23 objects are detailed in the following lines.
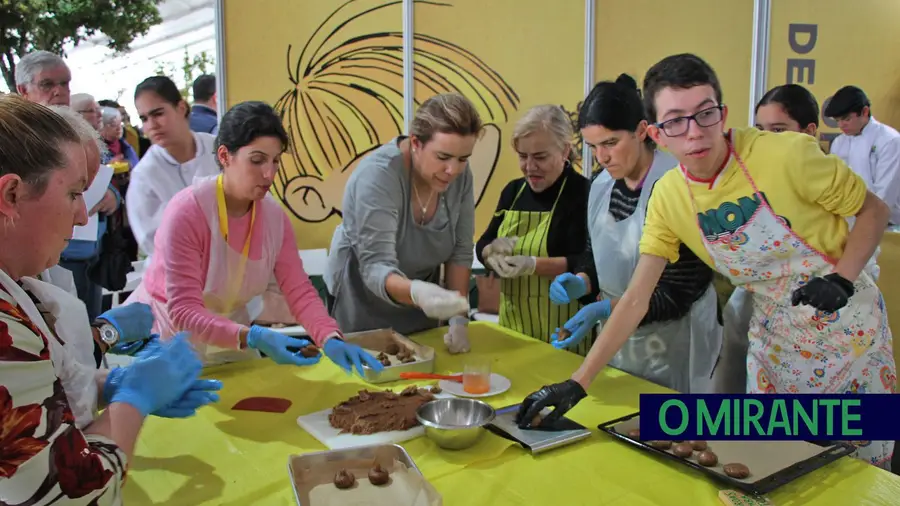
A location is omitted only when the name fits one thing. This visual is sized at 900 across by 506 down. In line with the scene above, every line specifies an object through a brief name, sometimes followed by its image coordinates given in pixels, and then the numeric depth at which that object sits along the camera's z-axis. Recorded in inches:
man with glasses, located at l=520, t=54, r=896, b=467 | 64.0
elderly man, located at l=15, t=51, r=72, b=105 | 113.3
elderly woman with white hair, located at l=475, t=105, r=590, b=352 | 99.7
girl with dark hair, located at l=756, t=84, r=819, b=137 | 103.3
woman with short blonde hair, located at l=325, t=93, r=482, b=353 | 84.7
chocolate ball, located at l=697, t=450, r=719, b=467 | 51.2
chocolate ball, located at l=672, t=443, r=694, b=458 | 52.7
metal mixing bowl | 55.7
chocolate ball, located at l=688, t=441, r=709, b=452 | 53.6
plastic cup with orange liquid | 70.6
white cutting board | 57.8
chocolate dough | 60.2
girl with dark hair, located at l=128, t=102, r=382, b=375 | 73.4
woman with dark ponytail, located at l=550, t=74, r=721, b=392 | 80.4
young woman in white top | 111.3
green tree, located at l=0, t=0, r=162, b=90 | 169.0
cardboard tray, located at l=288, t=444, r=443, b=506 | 48.1
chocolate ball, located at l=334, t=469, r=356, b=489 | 49.9
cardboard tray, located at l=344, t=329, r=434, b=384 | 74.2
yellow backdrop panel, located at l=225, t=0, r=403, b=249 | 160.2
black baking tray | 47.8
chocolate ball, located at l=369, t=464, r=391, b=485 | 50.4
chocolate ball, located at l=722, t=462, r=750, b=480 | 49.3
